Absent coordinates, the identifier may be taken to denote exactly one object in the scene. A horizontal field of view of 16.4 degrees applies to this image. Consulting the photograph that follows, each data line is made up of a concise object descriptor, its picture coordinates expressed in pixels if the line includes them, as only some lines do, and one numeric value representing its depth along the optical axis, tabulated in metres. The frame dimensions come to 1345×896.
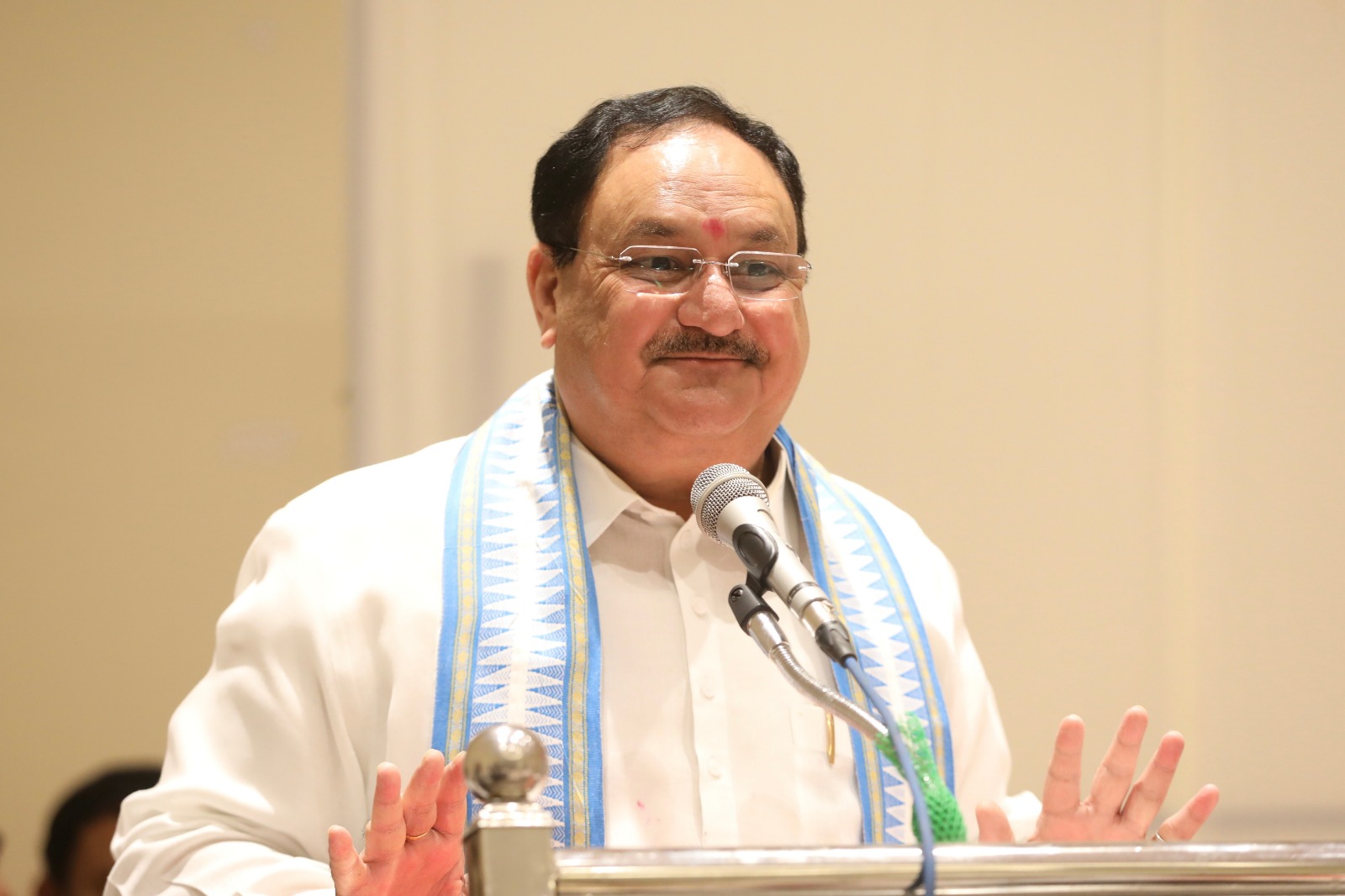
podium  2.40
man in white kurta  2.72
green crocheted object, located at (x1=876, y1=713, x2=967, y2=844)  2.49
